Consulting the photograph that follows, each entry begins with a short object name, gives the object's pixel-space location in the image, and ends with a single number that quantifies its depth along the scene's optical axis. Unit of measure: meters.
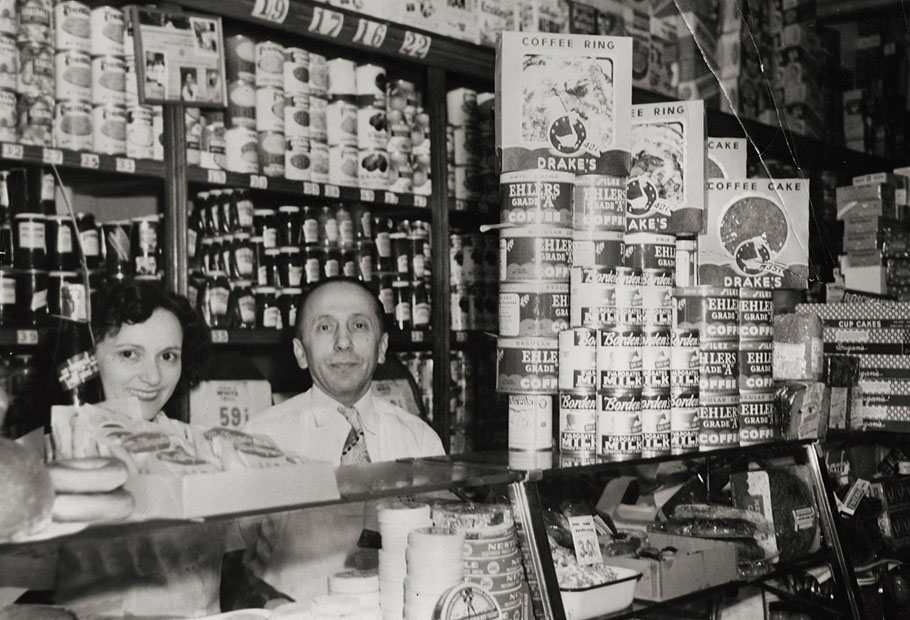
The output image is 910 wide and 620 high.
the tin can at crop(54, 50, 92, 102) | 2.65
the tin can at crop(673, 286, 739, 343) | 2.24
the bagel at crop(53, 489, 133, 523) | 1.13
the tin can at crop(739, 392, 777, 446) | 2.35
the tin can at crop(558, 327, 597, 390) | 1.99
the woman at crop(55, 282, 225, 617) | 1.67
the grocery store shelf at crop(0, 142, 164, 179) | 2.44
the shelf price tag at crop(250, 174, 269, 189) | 3.01
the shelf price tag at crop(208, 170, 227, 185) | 2.86
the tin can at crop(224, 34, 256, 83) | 3.06
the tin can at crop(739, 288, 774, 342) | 2.33
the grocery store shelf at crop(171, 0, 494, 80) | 2.89
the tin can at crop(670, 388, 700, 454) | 2.15
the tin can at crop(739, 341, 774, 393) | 2.36
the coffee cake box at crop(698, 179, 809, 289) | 2.42
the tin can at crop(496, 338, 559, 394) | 2.01
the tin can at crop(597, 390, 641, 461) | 2.02
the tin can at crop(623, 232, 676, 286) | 2.16
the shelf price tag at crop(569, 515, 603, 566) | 1.92
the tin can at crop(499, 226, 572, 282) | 2.02
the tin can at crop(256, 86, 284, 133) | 3.11
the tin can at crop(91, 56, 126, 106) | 2.69
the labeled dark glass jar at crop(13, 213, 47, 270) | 2.53
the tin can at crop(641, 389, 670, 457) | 2.09
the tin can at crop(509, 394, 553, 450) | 1.98
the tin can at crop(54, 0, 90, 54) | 2.65
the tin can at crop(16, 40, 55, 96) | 2.57
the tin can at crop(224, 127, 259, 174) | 3.01
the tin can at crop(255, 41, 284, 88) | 3.11
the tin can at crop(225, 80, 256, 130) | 3.04
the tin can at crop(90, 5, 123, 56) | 2.69
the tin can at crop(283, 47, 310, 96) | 3.19
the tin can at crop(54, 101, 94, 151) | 2.62
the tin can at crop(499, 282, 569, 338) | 2.02
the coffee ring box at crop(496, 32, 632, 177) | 2.04
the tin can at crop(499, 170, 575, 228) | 2.01
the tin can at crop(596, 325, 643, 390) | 2.01
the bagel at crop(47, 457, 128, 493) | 1.14
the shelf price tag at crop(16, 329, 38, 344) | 2.47
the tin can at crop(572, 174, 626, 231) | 2.09
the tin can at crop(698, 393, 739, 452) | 2.25
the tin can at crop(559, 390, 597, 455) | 2.00
